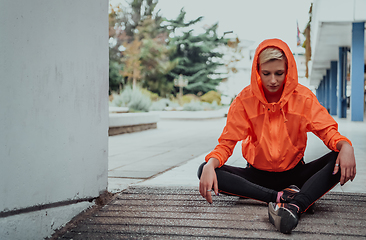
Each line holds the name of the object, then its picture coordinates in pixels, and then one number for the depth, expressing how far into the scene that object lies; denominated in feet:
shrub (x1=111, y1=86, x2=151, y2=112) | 41.09
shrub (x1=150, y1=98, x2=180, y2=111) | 65.77
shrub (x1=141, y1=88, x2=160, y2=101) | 102.89
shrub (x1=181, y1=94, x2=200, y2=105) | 85.34
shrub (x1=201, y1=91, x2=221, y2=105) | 92.55
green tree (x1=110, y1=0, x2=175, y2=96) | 103.45
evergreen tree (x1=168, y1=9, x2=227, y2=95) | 113.60
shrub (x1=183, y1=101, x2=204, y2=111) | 61.26
